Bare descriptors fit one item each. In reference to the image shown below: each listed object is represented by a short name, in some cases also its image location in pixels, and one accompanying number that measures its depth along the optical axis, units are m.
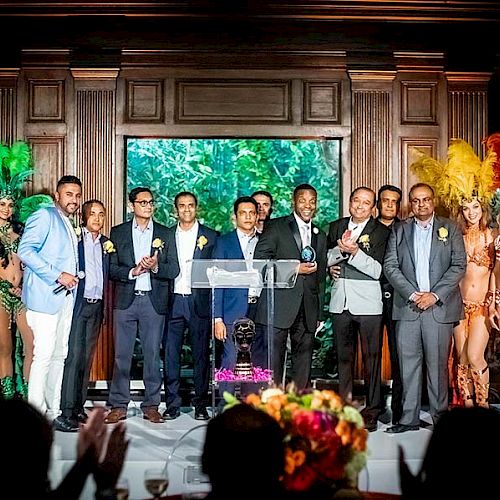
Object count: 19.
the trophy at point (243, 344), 5.71
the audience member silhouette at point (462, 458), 2.16
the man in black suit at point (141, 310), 6.55
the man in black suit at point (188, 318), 6.70
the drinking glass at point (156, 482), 2.83
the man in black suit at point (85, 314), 6.40
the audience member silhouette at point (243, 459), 2.18
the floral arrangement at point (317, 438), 2.67
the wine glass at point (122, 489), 2.66
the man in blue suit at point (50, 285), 6.10
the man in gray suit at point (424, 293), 6.23
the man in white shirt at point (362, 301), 6.34
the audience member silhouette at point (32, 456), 2.17
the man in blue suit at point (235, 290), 6.05
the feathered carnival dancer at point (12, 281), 6.66
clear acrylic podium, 5.66
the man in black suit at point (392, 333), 6.50
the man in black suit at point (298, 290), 6.43
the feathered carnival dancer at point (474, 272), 6.59
